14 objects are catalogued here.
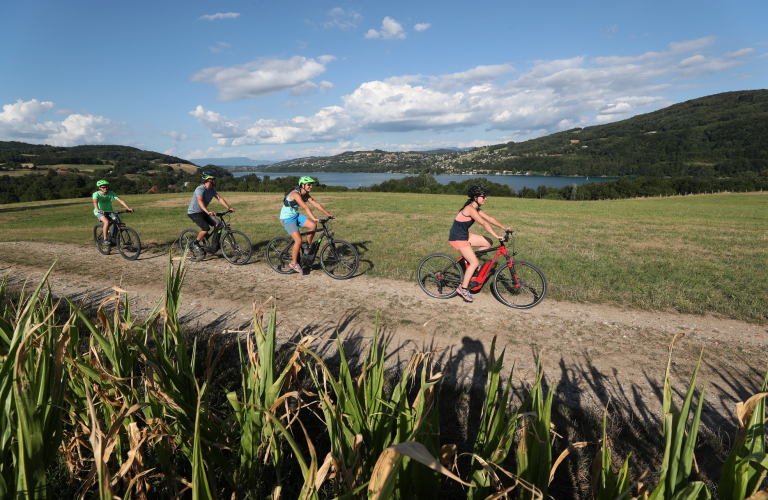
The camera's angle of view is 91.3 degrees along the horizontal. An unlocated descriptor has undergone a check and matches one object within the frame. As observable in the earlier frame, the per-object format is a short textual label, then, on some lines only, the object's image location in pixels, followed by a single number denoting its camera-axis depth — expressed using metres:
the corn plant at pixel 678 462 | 1.39
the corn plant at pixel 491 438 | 1.68
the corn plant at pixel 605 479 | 1.56
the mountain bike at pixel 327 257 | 8.48
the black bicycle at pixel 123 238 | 10.17
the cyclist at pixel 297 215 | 8.00
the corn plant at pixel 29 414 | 1.28
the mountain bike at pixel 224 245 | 9.61
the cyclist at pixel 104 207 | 10.08
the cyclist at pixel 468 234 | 6.34
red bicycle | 6.77
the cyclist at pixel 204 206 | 9.00
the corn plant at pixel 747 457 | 1.39
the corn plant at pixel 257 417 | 1.94
